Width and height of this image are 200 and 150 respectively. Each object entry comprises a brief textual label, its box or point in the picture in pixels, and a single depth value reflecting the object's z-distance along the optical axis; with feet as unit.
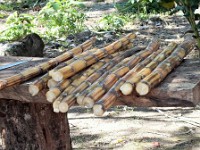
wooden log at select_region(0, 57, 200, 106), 7.47
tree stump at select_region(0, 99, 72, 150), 9.24
